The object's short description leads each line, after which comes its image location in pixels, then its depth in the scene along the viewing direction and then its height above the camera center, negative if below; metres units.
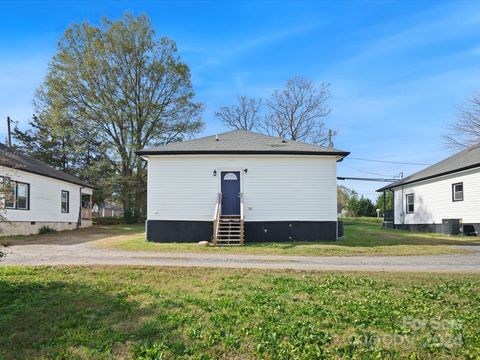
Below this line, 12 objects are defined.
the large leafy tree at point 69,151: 31.47 +5.12
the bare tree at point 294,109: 39.00 +10.31
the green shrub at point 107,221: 31.60 -1.49
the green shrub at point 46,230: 20.71 -1.51
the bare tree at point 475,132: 24.19 +4.76
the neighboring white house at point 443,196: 18.33 +0.38
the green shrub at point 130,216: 31.94 -1.07
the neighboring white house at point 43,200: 18.84 +0.24
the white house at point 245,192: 15.23 +0.50
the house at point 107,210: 43.24 -0.75
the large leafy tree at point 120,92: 31.31 +10.01
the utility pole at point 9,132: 33.34 +6.84
